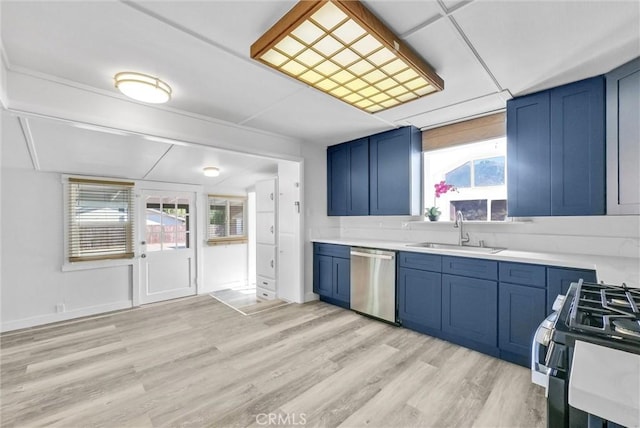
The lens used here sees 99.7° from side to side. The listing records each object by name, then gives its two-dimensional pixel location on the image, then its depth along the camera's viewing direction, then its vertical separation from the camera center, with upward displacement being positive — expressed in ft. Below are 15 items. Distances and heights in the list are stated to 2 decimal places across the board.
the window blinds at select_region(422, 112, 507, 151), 9.43 +3.04
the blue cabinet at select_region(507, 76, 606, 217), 6.99 +1.71
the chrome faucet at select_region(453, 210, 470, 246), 10.09 -0.83
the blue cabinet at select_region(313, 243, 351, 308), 12.12 -2.92
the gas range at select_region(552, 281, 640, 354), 2.40 -1.18
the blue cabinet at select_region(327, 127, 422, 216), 11.19 +1.74
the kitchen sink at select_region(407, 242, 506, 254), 8.64 -1.28
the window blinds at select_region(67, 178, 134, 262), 11.83 -0.28
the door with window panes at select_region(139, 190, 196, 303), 13.94 -1.80
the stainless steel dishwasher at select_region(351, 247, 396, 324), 10.35 -2.83
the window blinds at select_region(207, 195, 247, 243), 16.79 -0.38
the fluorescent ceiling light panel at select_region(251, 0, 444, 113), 4.64 +3.40
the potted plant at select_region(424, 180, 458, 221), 11.00 +0.79
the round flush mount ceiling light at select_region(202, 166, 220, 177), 13.57 +2.13
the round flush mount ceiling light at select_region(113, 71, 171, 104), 6.59 +3.16
